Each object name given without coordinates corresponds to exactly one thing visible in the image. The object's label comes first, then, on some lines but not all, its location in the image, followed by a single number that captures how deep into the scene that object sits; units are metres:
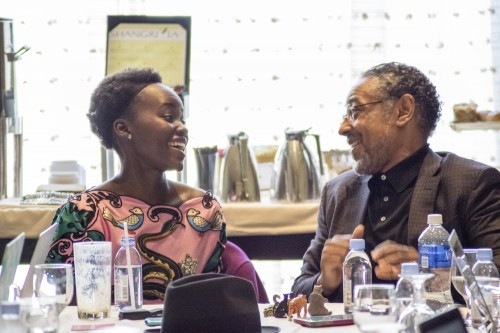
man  4.24
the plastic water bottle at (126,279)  3.70
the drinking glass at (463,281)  3.45
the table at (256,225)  5.48
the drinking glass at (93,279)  3.50
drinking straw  3.67
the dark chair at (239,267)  4.43
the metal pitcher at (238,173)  5.84
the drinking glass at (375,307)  2.49
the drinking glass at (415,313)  2.69
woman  4.28
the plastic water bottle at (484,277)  3.08
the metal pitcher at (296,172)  5.83
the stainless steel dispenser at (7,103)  6.00
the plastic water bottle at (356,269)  3.84
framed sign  6.14
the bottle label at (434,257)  3.81
